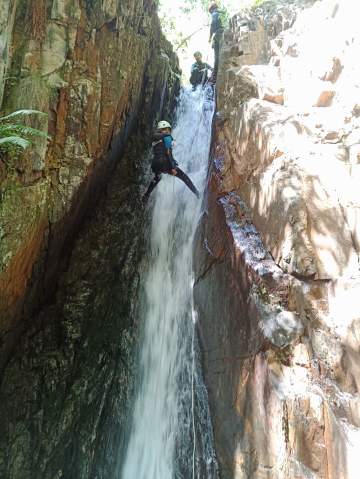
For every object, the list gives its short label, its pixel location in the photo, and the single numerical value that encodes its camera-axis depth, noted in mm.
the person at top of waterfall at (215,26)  11648
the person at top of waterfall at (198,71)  12945
